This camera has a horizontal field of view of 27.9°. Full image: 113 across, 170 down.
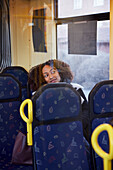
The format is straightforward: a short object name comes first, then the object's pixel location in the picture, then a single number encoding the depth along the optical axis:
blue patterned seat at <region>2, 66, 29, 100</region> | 1.85
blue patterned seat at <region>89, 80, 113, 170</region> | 1.15
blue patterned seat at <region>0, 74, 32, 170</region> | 1.58
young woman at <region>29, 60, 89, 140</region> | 1.32
